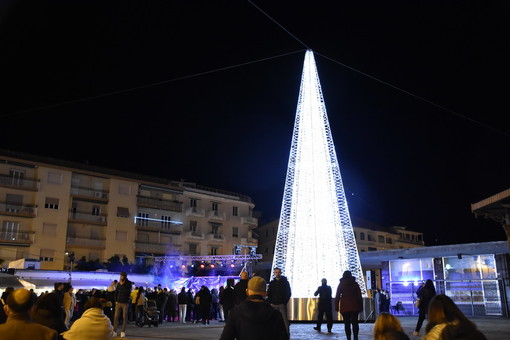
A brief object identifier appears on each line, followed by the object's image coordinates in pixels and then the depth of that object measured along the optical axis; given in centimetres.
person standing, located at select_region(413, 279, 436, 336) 1171
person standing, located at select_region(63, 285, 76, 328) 1372
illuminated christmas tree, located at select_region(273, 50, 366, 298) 1619
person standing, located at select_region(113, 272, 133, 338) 1256
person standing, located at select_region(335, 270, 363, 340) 1027
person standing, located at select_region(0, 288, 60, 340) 394
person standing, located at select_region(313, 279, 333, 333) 1333
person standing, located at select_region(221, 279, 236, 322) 1358
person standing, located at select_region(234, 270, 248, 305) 1106
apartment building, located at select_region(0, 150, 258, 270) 4375
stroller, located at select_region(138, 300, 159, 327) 1845
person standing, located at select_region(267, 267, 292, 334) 1061
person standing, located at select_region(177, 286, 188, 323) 2188
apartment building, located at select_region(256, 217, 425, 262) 6389
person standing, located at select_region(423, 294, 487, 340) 422
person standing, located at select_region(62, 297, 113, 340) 512
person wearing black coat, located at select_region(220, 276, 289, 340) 396
